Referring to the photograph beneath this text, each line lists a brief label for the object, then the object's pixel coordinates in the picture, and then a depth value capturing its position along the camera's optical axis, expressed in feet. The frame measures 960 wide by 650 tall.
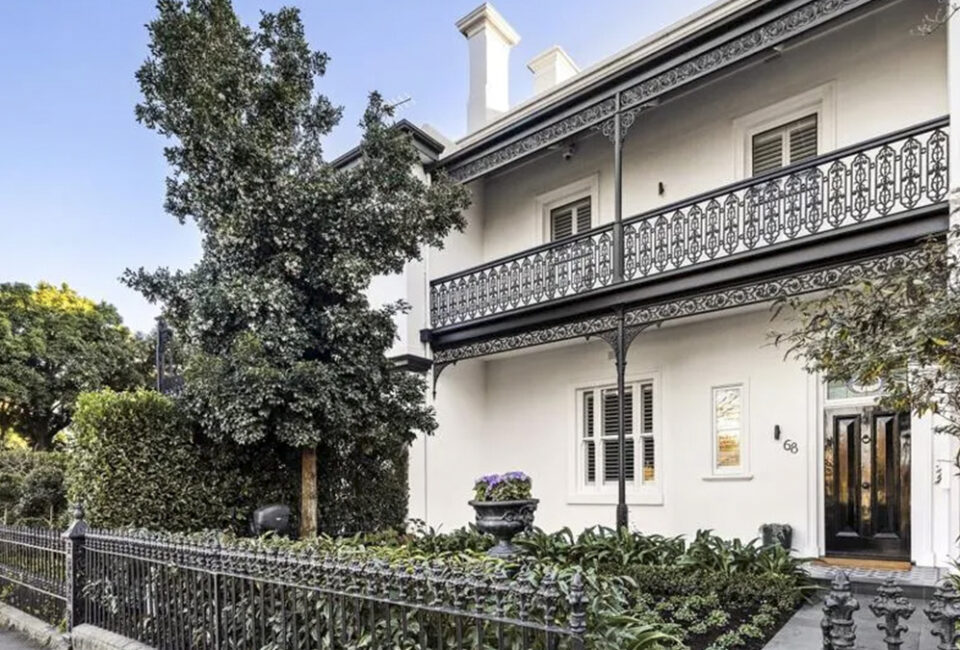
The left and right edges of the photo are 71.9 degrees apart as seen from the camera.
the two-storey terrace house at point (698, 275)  26.37
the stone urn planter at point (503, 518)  24.03
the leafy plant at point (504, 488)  24.53
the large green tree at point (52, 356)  70.44
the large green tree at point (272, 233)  24.56
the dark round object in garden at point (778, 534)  28.96
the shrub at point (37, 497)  37.14
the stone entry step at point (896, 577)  22.52
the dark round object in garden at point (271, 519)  24.36
